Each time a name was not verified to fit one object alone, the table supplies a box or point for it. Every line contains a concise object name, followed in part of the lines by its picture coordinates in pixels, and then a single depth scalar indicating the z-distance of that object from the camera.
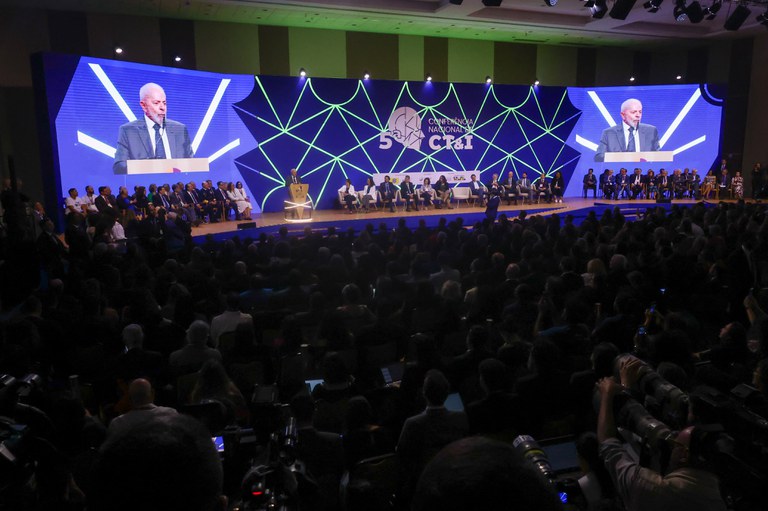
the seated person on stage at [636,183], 17.09
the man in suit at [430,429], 2.59
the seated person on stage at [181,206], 12.00
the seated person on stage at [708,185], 17.02
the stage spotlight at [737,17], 11.48
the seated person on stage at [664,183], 16.88
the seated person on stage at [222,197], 13.27
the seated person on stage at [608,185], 16.95
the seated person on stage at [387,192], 15.23
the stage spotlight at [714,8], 11.26
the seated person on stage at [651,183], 17.06
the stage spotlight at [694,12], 10.84
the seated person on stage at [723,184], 17.09
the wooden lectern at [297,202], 13.64
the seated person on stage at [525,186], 16.62
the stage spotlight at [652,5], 10.60
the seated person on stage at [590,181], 17.50
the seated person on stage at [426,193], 15.82
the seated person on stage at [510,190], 16.27
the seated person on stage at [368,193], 15.24
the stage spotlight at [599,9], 10.09
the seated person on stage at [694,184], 17.01
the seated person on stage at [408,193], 15.43
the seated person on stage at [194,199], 12.63
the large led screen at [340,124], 11.35
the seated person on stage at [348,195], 14.80
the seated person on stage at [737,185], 16.97
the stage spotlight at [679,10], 10.75
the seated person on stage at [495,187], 16.09
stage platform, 11.57
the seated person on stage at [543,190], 16.70
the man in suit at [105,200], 10.60
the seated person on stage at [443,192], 15.90
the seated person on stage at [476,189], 16.22
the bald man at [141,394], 2.83
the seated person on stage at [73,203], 10.56
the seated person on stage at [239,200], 13.59
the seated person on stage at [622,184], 17.09
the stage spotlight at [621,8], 10.75
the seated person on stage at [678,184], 16.98
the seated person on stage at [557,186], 16.47
